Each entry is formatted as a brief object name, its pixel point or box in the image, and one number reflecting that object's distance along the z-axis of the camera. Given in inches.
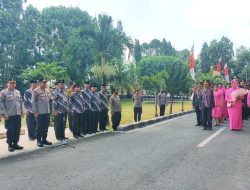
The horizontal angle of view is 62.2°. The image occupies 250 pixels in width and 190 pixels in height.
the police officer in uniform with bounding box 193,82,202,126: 362.6
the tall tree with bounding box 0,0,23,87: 973.7
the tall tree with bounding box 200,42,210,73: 2091.3
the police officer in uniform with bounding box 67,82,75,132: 284.6
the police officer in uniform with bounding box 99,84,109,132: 314.9
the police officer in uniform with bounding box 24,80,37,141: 258.5
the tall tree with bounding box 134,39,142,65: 1780.2
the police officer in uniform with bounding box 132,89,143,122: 414.6
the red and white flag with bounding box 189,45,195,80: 633.0
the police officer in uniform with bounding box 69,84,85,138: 273.5
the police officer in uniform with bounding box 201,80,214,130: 326.8
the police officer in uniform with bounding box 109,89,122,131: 328.1
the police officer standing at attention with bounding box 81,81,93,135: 289.6
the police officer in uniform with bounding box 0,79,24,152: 210.5
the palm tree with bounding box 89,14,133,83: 446.2
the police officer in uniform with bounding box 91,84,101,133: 300.0
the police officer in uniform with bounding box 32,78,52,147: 230.7
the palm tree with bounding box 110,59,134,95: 493.4
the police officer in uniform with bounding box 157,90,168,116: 489.6
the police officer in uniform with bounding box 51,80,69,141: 248.7
